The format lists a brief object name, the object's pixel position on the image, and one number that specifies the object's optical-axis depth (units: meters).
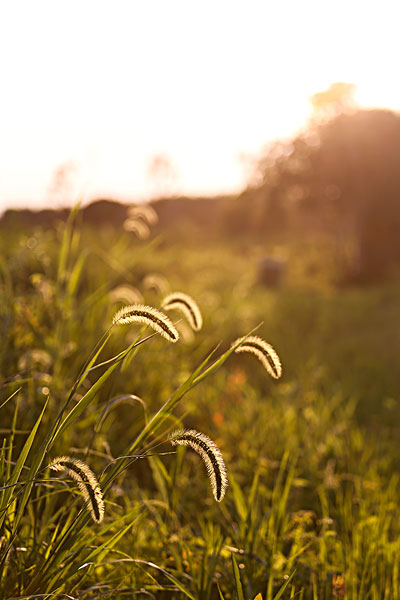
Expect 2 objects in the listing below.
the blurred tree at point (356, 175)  14.20
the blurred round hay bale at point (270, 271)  12.56
